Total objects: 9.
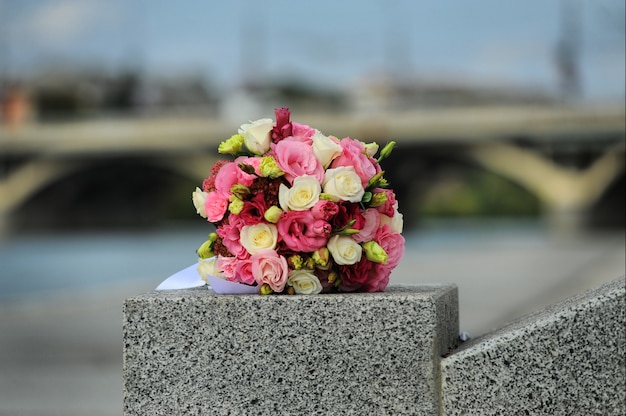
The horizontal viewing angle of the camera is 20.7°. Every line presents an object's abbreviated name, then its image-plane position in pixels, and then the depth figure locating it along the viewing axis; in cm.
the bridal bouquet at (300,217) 463
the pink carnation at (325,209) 461
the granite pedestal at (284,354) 433
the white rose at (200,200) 498
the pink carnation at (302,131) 501
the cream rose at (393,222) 487
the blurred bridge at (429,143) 6592
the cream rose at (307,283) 460
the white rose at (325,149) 478
